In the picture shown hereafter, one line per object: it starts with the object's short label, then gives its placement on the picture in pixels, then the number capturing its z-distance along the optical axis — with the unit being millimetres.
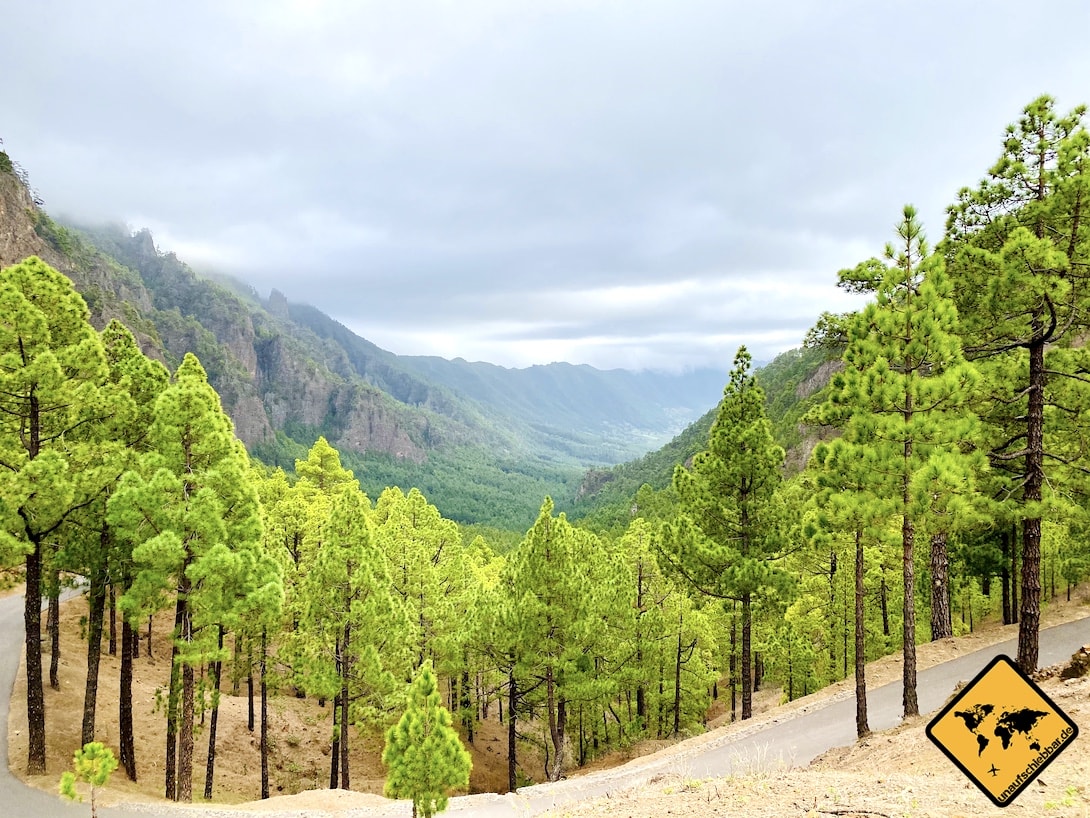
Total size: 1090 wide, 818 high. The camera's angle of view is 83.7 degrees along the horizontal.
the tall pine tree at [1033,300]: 12141
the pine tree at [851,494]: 12805
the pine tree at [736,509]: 17766
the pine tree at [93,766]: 9695
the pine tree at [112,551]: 15359
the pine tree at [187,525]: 14000
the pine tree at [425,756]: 10977
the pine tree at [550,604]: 18953
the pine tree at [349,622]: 17922
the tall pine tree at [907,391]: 12539
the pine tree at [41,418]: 13500
